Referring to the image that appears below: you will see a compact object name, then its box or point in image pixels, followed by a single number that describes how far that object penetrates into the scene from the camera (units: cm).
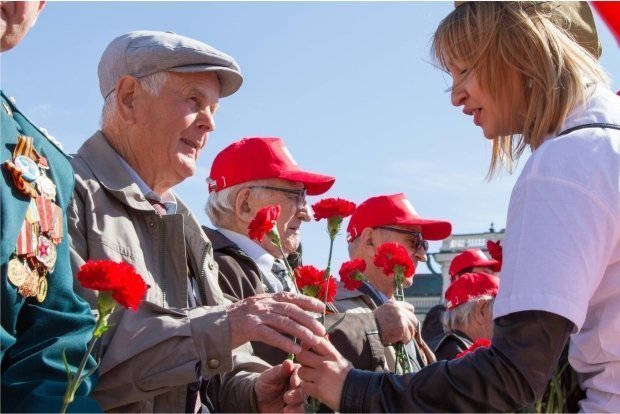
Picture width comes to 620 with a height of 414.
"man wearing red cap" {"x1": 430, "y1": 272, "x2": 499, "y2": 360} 580
